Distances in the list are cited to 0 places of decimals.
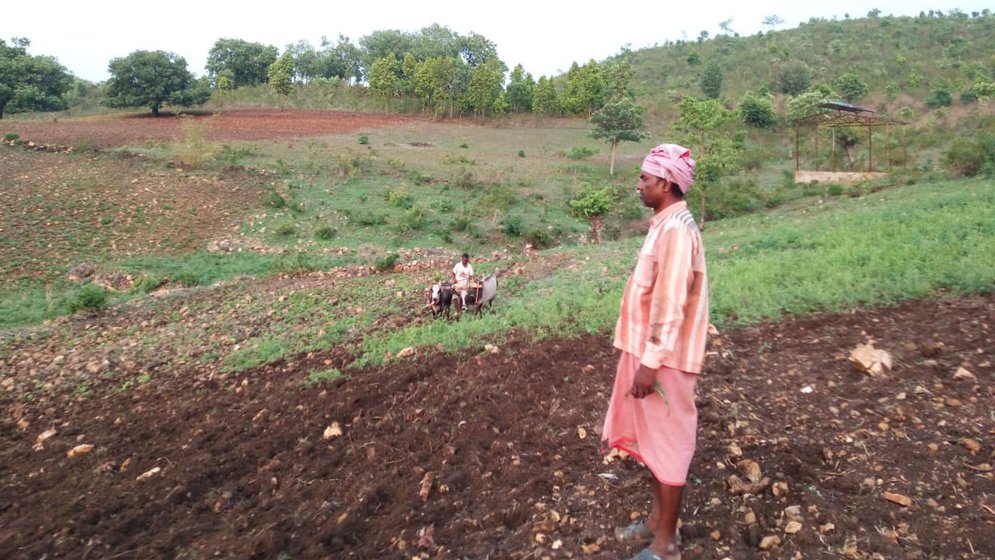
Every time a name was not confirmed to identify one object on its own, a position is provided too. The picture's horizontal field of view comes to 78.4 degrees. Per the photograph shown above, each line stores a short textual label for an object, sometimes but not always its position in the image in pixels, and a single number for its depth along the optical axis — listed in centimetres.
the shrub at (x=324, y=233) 1307
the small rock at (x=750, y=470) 284
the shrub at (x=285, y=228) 1324
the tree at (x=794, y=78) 3762
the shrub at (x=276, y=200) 1482
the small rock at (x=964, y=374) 362
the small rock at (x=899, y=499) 255
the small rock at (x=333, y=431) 382
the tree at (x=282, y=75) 3653
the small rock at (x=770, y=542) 240
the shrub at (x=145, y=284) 1003
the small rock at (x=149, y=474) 358
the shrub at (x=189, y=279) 1032
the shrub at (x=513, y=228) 1390
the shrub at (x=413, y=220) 1375
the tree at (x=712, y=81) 4025
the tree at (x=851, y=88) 3306
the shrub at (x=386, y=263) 1034
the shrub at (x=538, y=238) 1361
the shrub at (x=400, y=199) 1528
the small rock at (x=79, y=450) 404
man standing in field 217
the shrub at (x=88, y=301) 812
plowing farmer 665
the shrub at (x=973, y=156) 1388
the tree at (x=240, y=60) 4584
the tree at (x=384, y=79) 3922
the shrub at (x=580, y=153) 2473
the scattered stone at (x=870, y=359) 380
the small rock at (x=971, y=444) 288
